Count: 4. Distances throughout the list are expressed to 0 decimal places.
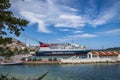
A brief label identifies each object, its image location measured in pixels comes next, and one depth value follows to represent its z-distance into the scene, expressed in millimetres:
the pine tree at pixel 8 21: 3934
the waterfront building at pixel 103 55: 33076
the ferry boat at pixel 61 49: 53699
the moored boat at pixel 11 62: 32629
